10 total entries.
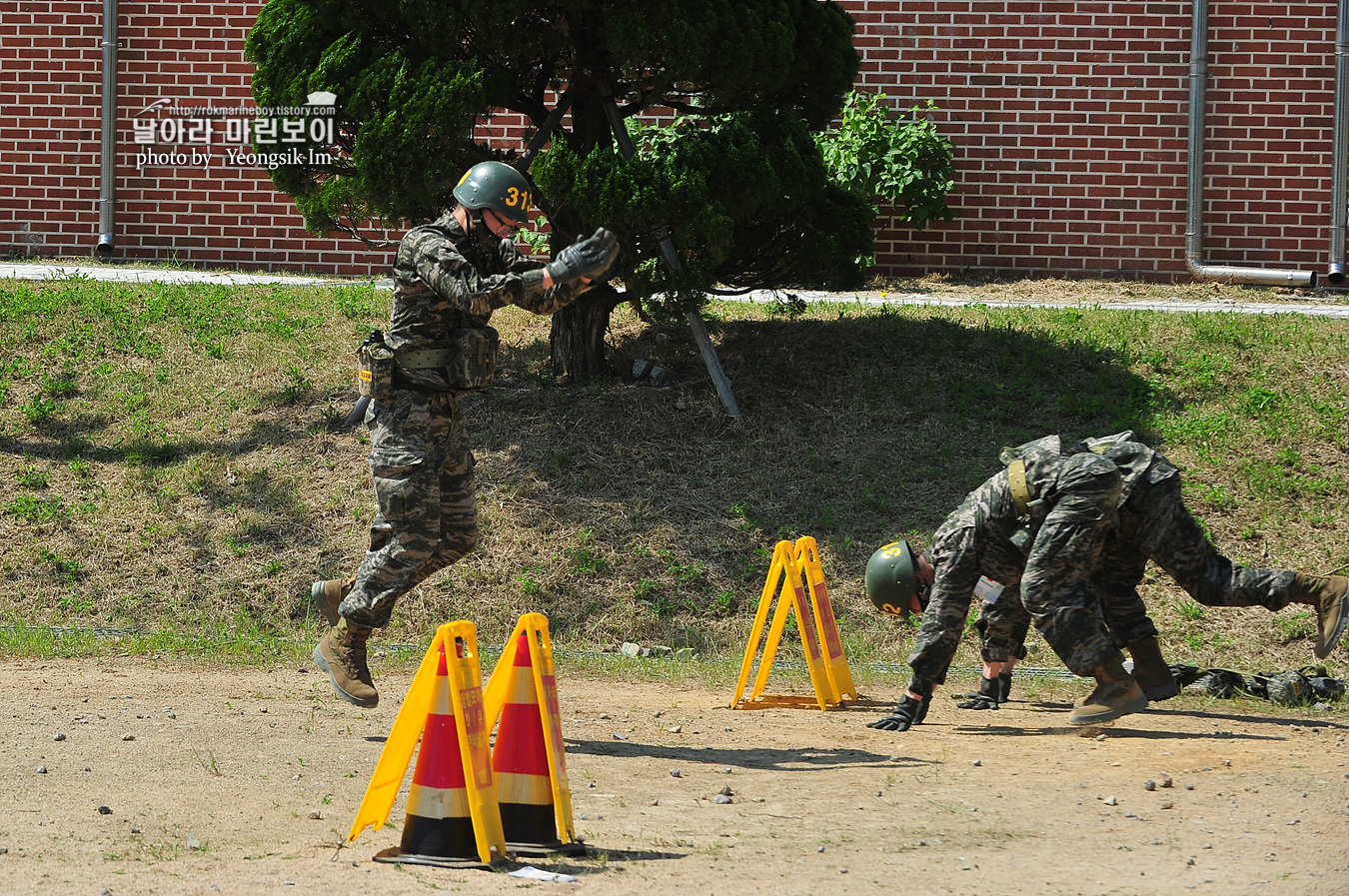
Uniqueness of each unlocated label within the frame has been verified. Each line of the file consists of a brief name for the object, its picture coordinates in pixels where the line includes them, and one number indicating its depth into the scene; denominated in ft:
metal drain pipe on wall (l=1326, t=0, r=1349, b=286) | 80.43
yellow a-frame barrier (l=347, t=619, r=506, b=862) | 25.20
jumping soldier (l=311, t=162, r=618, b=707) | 36.99
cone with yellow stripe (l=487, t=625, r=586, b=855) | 26.43
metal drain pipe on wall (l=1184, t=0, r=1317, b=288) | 80.84
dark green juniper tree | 56.65
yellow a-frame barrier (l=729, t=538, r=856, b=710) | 42.19
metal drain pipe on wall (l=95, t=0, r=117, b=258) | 86.43
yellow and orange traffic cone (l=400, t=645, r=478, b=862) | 25.22
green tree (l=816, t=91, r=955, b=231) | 79.30
